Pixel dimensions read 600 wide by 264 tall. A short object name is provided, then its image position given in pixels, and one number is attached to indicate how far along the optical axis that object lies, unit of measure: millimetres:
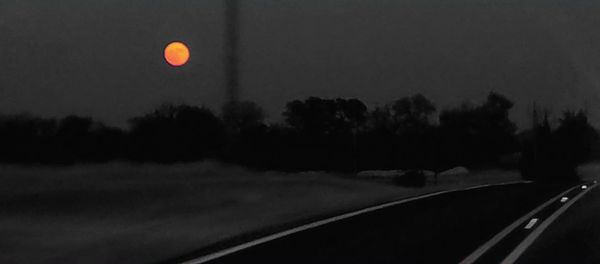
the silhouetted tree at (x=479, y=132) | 105188
